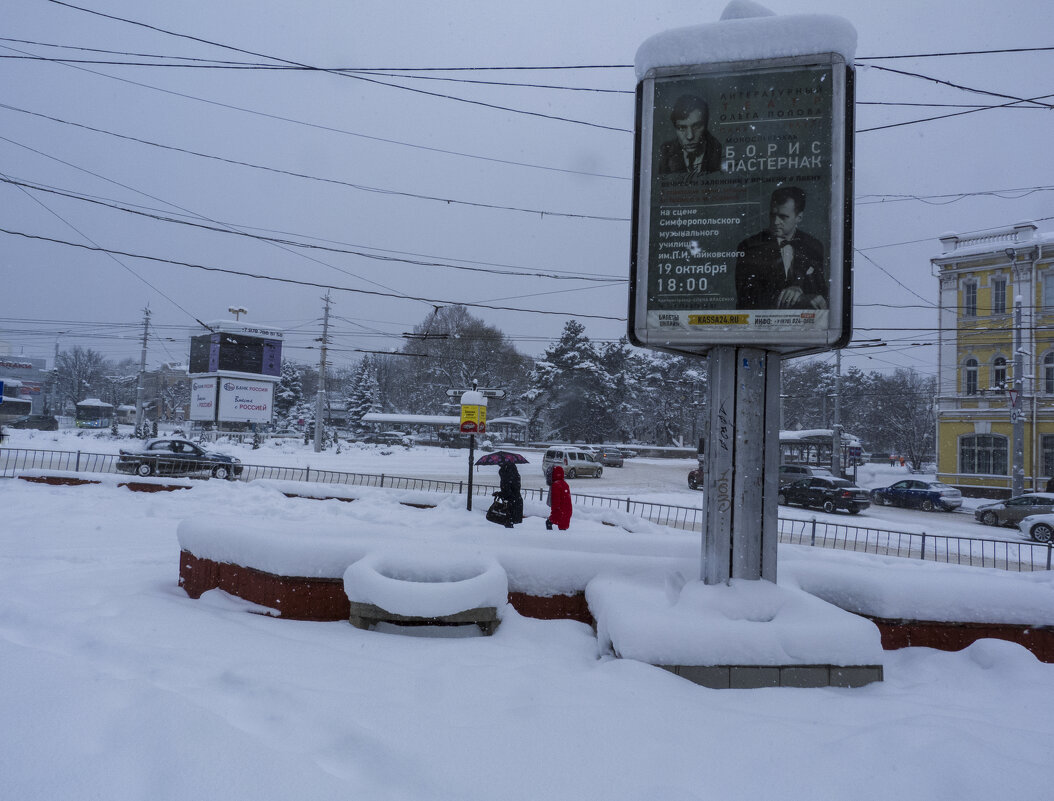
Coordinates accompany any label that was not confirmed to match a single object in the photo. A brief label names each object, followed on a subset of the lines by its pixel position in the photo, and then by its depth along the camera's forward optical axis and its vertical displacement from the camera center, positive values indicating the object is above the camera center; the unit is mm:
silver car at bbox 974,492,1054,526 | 21953 -1949
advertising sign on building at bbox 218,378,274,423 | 36500 +1134
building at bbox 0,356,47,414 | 61156 +4853
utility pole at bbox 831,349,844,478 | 33188 +103
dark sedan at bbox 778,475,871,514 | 24250 -1938
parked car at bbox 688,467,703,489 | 31150 -1988
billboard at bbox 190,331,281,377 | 36188 +3942
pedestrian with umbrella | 12320 -1404
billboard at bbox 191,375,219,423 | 36375 +1086
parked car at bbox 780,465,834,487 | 28312 -1263
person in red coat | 12297 -1405
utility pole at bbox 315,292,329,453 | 38844 +1617
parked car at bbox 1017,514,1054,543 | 18797 -2207
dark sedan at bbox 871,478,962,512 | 27281 -2035
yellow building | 31516 +5102
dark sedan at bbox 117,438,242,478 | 22641 -1691
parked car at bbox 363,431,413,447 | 55916 -1166
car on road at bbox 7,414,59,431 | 56094 -1238
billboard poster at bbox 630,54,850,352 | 5367 +2092
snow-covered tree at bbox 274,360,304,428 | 66312 +2982
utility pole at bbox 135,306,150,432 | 41503 +3361
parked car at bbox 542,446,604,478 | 35750 -1595
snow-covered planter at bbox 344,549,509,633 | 5133 -1389
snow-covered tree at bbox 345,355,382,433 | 65688 +2798
